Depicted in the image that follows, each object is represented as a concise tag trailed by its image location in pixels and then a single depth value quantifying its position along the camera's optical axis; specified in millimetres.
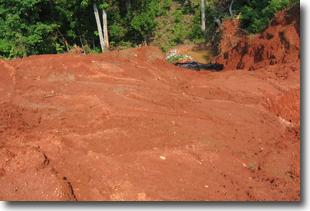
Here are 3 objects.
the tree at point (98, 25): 14243
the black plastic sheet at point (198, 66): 12305
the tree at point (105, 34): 14609
